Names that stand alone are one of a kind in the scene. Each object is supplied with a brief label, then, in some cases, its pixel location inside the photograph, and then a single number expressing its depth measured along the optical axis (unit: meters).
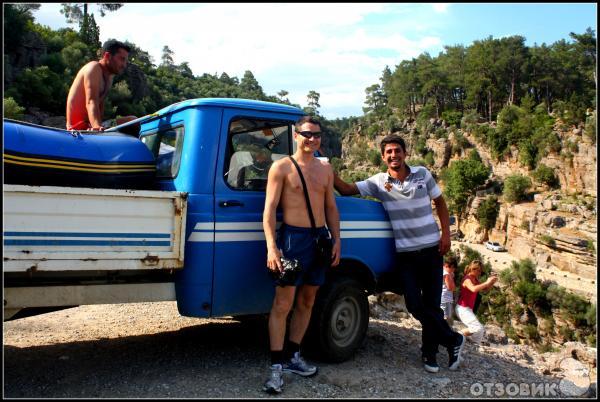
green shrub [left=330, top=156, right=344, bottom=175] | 95.59
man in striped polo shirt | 4.98
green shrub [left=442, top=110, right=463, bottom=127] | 79.38
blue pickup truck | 3.58
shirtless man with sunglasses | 4.05
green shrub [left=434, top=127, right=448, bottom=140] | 77.38
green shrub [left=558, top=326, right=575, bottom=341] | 32.97
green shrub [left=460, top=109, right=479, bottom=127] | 74.19
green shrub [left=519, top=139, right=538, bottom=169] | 59.06
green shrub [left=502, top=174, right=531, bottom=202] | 54.19
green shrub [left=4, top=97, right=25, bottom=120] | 24.28
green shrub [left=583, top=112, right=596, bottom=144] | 53.21
